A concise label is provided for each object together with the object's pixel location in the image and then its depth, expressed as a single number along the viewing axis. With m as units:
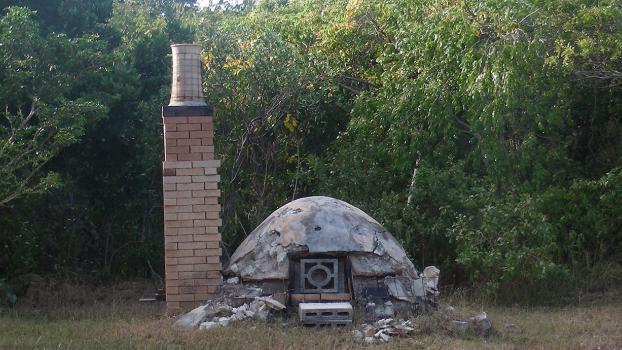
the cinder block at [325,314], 8.54
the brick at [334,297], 9.09
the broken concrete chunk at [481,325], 8.63
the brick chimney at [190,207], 9.27
